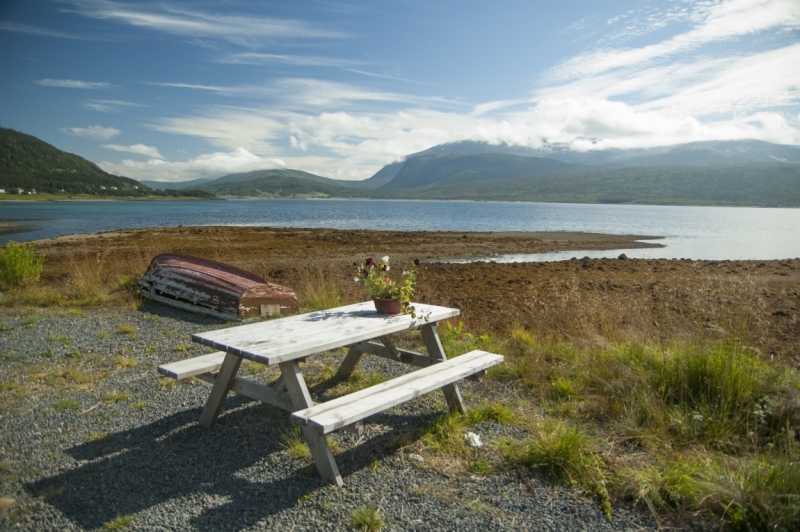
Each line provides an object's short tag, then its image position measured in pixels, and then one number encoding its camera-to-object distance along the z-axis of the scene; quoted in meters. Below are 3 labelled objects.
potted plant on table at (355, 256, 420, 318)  5.09
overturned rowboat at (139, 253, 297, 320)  9.03
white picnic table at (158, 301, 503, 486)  3.56
